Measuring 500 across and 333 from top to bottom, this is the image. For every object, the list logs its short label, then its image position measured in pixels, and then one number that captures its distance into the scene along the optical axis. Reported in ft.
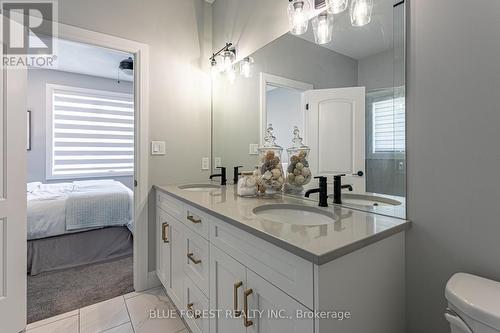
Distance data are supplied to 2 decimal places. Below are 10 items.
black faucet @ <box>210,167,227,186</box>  7.10
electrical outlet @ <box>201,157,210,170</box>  7.85
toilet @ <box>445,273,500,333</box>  2.06
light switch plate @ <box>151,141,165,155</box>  6.81
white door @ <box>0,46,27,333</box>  4.90
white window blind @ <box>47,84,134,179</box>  13.84
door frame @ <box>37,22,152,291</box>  6.56
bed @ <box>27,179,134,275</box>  7.94
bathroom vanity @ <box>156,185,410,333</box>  2.37
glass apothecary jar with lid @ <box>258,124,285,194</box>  5.00
